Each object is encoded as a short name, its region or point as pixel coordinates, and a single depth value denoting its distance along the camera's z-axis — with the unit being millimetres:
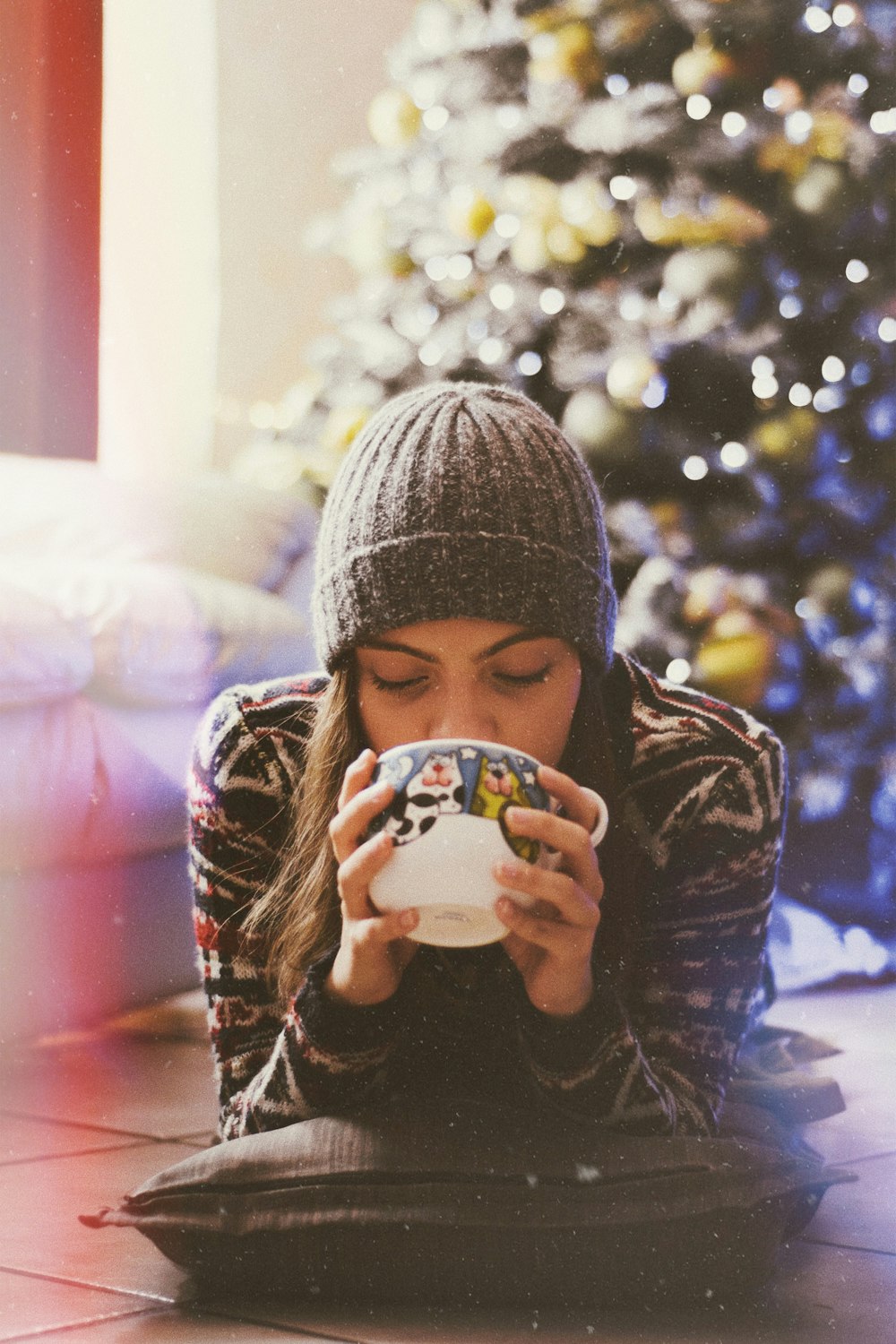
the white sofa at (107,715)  1737
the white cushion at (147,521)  2199
